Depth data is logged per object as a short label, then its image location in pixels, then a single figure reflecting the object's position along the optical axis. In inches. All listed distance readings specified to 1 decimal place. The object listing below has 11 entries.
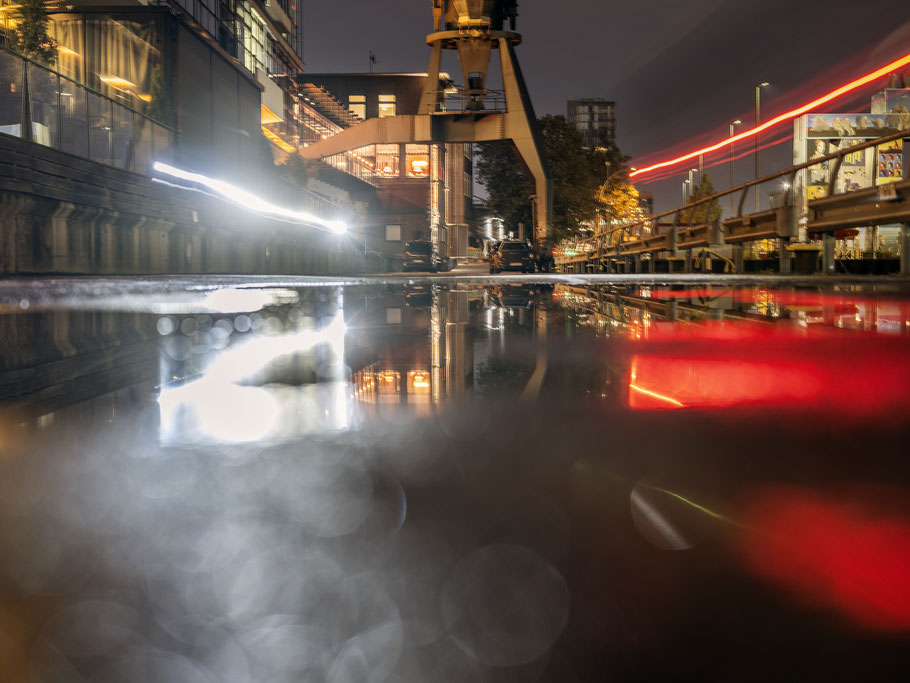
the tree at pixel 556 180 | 2324.1
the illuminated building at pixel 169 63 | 1254.9
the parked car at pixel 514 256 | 1470.2
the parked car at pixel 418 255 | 1796.3
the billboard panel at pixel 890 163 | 1579.7
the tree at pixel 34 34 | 1011.3
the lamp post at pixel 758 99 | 2081.7
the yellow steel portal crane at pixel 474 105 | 1567.4
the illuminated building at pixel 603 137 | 2741.6
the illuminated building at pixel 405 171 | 3088.1
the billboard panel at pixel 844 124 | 1786.4
